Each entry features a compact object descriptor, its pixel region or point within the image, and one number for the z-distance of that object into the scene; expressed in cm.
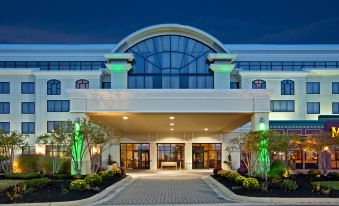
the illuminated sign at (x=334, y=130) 4641
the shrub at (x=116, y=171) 3137
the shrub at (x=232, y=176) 2551
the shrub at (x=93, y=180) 2259
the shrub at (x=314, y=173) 2962
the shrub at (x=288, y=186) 2094
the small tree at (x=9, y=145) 3206
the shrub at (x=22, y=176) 2852
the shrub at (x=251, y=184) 2080
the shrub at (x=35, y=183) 2127
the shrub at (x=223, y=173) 2859
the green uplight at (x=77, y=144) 2732
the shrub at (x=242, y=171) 3179
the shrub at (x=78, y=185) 2059
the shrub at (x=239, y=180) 2260
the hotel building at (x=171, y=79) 5106
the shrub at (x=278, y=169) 2912
